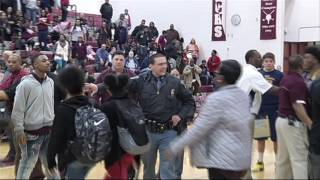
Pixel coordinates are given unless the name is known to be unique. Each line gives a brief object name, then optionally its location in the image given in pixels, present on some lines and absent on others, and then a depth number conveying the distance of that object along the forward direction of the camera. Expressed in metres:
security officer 4.59
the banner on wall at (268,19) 17.39
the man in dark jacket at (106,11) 17.85
